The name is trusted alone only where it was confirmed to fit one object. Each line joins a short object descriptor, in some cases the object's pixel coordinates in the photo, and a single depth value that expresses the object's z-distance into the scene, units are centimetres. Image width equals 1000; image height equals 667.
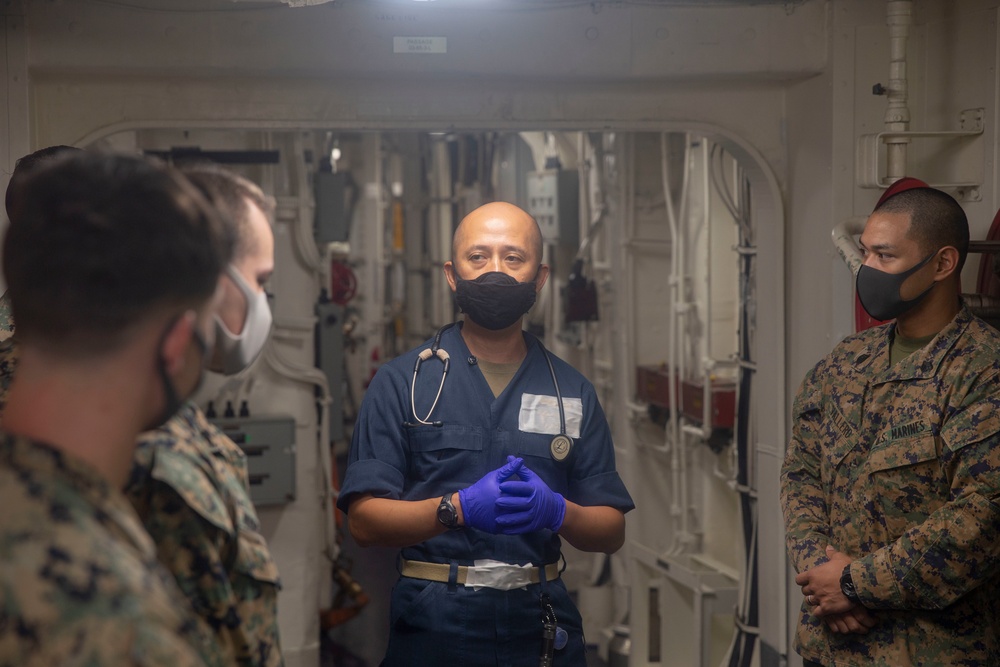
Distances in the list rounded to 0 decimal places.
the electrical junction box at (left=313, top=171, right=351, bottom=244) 514
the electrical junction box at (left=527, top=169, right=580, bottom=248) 590
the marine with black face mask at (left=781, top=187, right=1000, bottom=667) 229
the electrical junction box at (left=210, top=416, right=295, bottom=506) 464
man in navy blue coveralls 232
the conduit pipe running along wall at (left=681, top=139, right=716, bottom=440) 444
